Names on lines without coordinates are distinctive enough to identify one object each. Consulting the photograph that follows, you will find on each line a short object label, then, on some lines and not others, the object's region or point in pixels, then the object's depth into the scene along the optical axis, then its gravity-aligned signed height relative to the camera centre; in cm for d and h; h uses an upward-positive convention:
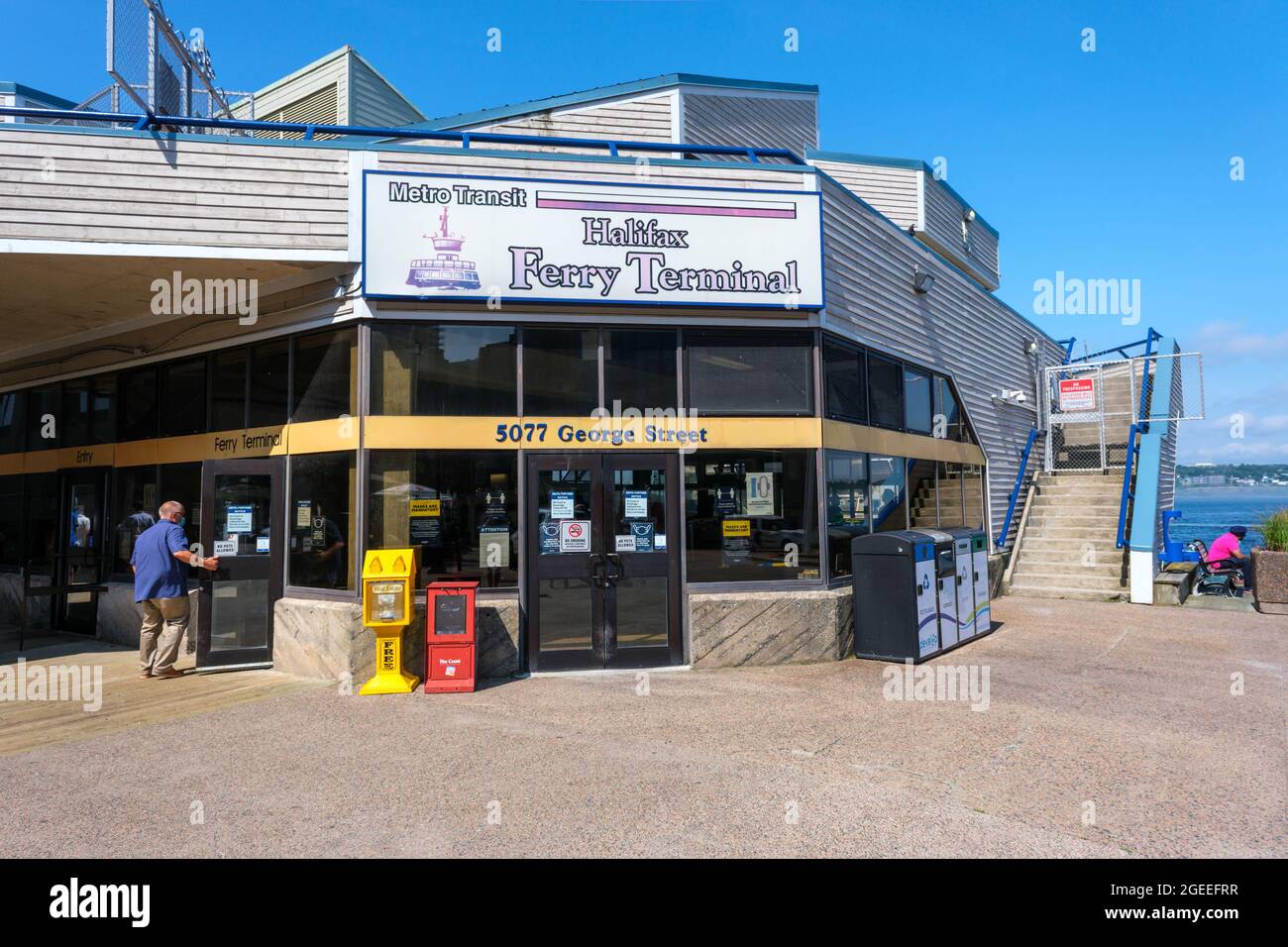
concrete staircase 1359 -96
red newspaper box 755 -143
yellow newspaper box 739 -105
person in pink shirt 1380 -112
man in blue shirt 826 -96
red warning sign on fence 1748 +223
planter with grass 1178 -132
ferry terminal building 794 +142
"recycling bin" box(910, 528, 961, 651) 920 -111
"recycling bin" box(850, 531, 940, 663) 861 -116
